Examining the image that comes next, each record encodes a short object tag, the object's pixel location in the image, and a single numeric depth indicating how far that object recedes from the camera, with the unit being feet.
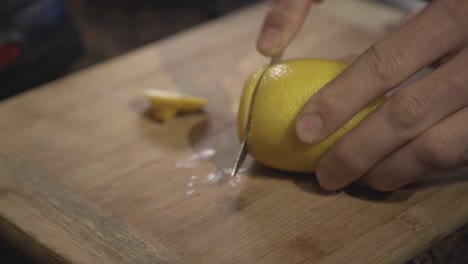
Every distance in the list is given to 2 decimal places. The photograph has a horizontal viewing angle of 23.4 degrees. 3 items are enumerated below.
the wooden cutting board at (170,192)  1.85
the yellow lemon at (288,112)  1.93
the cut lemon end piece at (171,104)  2.21
